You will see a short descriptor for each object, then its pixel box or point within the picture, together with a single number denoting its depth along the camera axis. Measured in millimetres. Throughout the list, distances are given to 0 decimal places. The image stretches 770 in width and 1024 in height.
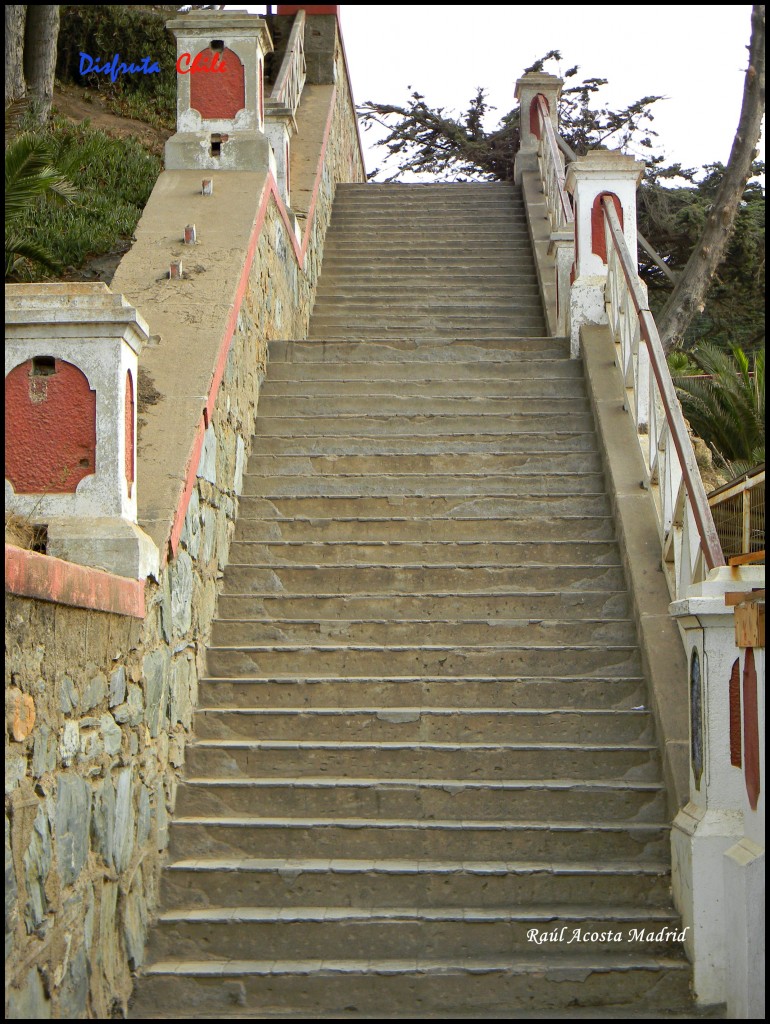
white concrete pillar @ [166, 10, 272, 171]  7992
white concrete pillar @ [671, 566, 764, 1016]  4246
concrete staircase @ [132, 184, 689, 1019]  4430
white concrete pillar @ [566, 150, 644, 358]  7988
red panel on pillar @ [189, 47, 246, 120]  8016
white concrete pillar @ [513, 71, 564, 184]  13500
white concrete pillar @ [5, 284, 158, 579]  4176
